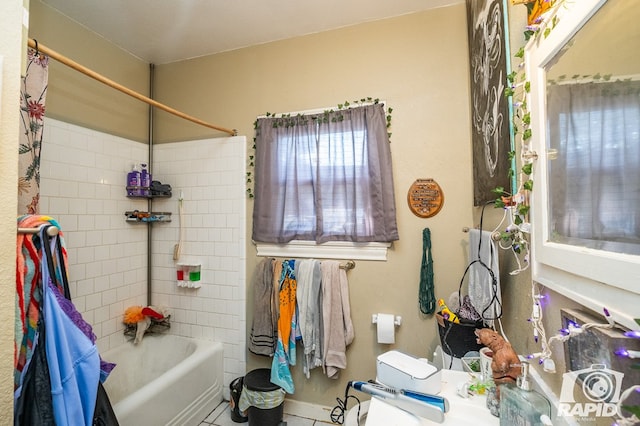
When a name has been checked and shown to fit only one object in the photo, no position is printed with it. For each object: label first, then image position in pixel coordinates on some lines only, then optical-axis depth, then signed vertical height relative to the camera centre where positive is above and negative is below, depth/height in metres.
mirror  0.50 +0.14
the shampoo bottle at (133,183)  2.30 +0.30
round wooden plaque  1.89 +0.14
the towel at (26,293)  0.81 -0.23
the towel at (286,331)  1.96 -0.82
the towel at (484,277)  1.15 -0.28
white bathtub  1.60 -1.13
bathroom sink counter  0.86 -0.64
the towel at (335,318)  1.92 -0.71
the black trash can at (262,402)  1.84 -1.24
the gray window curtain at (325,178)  1.94 +0.29
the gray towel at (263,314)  2.06 -0.73
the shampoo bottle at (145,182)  2.33 +0.31
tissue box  0.97 -0.57
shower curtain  1.15 +0.39
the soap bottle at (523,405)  0.71 -0.50
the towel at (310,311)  1.96 -0.67
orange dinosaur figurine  0.89 -0.47
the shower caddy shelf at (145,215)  2.31 +0.03
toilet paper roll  1.86 -0.76
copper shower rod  1.20 +0.75
